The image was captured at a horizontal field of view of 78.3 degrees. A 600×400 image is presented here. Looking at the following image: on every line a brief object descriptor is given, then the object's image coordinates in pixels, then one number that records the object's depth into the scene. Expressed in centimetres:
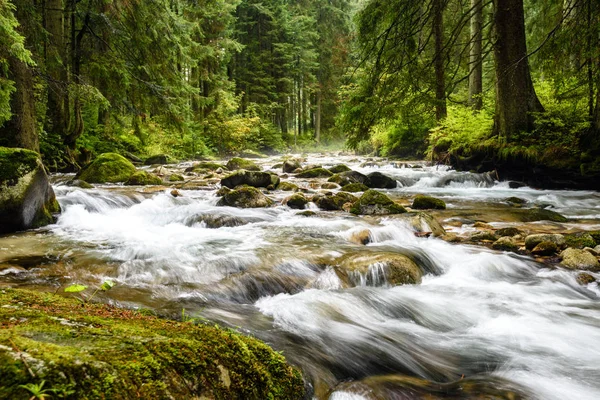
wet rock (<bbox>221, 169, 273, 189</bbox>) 1124
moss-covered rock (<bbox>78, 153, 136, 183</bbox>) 1150
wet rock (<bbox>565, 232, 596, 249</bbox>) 513
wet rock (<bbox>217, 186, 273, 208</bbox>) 862
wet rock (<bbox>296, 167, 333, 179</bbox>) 1455
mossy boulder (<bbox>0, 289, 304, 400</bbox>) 110
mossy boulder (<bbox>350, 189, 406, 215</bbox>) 770
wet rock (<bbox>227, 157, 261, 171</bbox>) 1680
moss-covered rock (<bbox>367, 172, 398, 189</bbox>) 1226
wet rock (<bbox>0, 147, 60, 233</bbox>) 543
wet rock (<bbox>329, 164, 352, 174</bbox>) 1463
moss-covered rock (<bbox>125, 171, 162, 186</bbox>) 1143
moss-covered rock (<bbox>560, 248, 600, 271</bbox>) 458
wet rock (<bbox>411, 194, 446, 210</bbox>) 847
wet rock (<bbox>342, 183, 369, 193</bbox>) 1088
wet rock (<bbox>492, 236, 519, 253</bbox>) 539
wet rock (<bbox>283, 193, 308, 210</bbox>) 861
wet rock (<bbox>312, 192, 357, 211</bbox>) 847
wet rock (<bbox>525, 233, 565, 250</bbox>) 530
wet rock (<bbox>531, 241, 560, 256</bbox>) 516
